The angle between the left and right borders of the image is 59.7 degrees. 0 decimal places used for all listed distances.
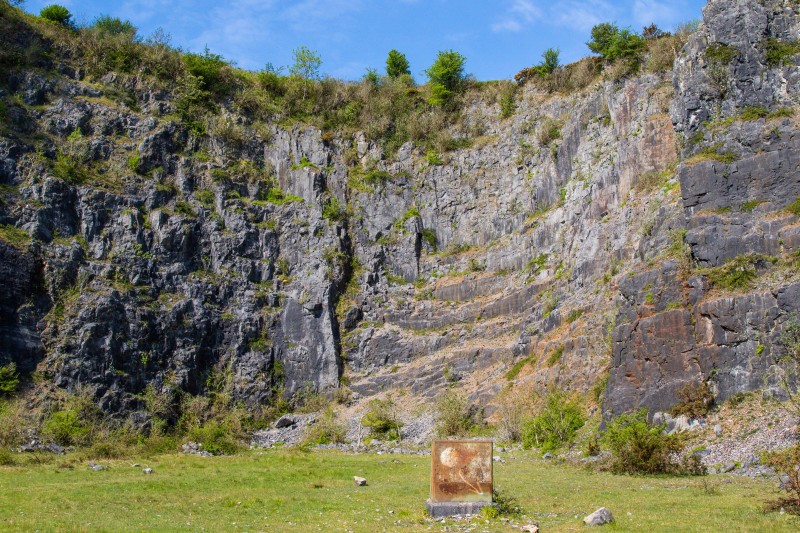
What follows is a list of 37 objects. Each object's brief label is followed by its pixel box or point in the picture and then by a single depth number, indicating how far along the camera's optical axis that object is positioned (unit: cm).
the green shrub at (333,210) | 5859
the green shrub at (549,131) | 5489
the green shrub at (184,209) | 5572
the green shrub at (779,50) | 3747
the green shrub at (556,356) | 3897
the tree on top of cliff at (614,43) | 5191
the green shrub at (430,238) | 5766
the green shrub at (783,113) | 3499
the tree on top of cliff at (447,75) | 6569
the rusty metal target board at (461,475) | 1638
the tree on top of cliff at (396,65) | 7644
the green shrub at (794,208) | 3111
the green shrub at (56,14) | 6328
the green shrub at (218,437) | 3888
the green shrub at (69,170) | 5272
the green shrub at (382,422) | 4281
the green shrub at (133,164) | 5619
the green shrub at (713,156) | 3444
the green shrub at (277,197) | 5962
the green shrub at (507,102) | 6131
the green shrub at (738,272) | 2970
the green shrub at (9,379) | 4297
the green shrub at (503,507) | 1602
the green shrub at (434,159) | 6100
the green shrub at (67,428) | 3991
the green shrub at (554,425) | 3312
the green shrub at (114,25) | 6562
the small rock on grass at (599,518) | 1469
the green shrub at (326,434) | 4362
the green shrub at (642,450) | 2317
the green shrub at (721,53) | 3869
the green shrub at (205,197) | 5733
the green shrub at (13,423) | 3547
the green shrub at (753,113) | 3591
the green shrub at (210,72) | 6325
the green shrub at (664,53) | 4803
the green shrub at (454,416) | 3991
